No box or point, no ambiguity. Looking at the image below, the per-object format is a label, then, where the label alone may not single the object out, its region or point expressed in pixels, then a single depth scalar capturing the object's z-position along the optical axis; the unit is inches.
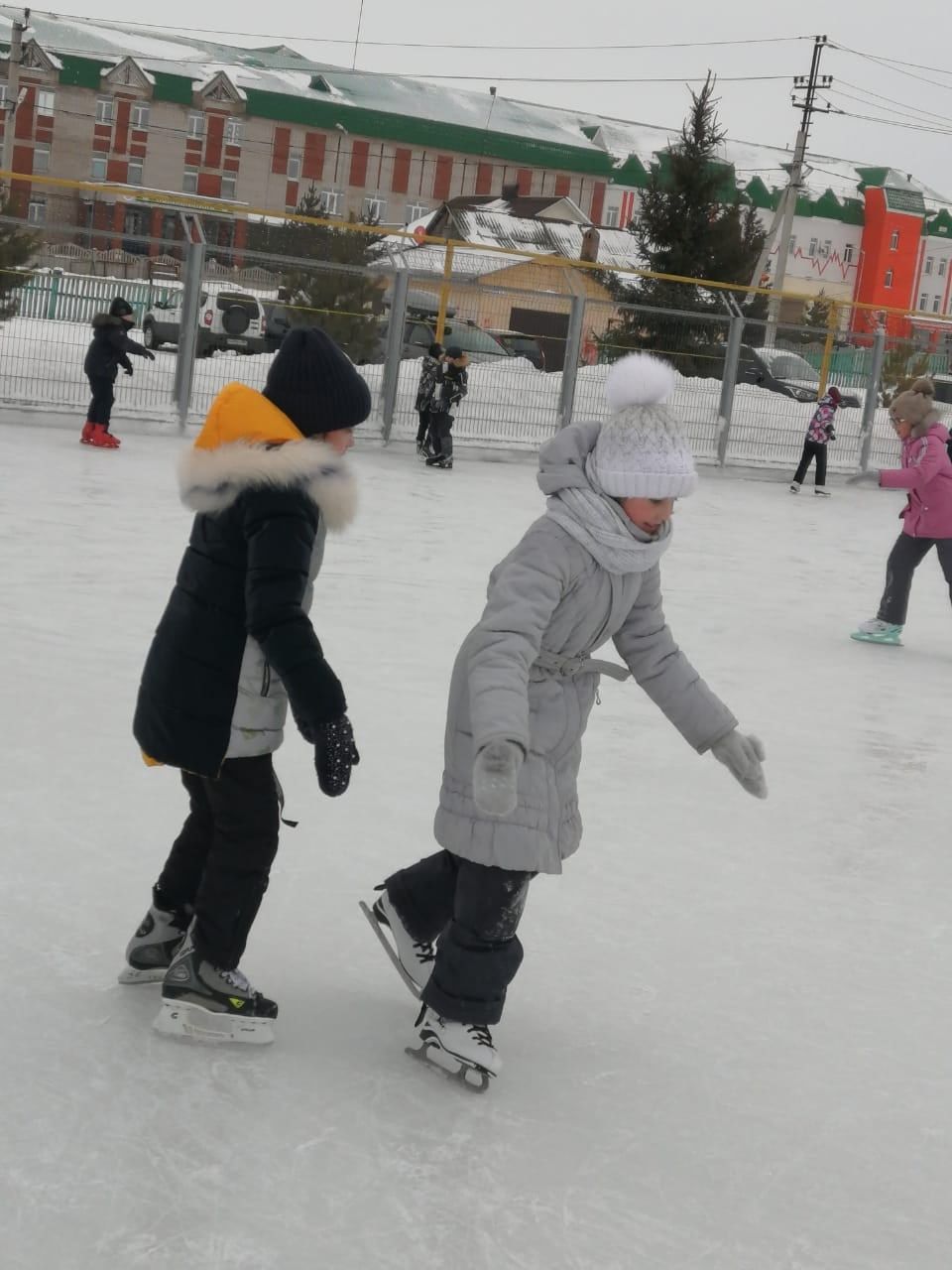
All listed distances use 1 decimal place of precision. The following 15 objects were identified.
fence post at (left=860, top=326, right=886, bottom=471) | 730.8
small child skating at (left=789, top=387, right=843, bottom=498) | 627.5
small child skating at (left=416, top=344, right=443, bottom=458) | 569.0
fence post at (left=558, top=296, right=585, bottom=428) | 648.4
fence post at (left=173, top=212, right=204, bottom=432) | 559.5
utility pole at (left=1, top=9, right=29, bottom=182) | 1444.4
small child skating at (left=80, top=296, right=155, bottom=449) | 506.9
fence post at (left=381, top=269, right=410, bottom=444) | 602.2
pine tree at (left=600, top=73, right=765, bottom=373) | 1125.7
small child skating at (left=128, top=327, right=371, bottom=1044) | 104.0
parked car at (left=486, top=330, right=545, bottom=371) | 632.4
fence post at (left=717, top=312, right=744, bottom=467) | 687.7
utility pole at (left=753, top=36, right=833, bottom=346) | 1507.1
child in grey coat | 106.5
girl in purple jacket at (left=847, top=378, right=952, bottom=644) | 293.9
